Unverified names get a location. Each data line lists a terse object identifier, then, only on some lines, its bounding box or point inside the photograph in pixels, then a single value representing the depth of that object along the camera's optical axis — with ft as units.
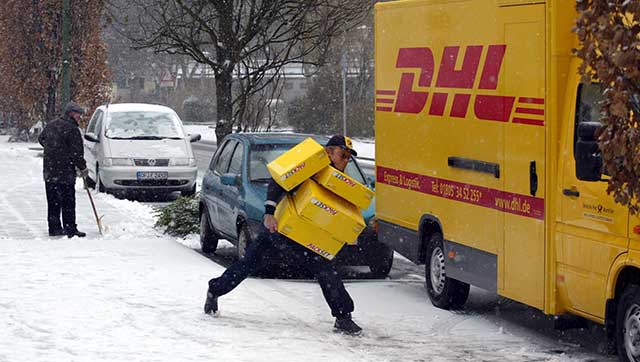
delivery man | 29.53
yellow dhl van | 26.50
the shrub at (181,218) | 52.85
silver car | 70.03
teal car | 40.93
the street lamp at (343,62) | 112.00
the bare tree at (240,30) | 56.08
